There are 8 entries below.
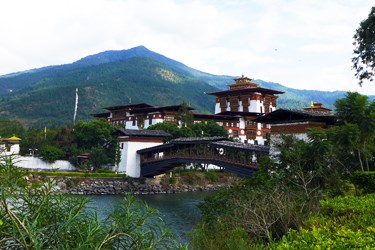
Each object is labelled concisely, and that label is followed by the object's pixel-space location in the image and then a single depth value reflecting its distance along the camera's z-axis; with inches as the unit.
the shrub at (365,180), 611.8
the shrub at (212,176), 1835.6
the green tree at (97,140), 1834.4
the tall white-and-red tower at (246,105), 2456.9
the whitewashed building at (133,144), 1734.7
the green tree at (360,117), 759.1
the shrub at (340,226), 219.6
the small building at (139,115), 2338.8
